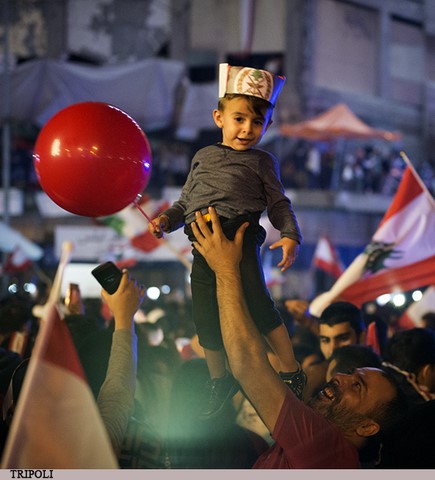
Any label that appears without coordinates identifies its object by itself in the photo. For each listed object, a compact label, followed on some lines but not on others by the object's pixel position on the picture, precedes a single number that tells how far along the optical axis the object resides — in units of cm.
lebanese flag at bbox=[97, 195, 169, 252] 1205
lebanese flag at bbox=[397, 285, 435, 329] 881
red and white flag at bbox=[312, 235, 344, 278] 1375
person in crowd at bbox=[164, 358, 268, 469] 437
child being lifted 415
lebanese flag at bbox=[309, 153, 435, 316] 718
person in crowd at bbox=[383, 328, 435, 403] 547
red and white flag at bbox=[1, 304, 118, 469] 277
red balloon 423
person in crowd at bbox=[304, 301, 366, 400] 659
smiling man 364
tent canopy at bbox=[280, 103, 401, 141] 2477
